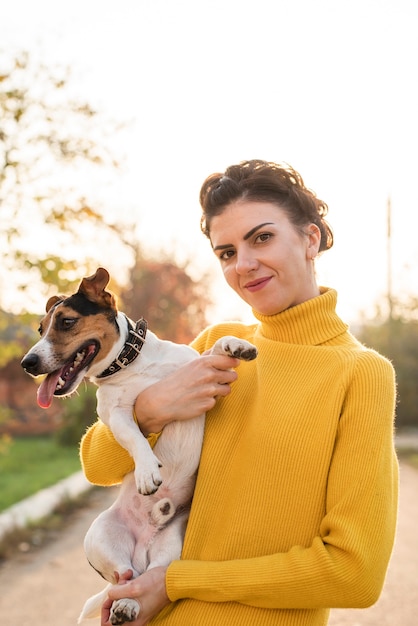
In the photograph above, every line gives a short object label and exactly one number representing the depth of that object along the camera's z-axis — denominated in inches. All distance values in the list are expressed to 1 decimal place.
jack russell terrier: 102.8
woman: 81.1
